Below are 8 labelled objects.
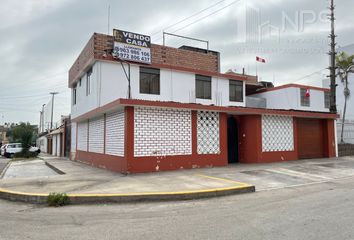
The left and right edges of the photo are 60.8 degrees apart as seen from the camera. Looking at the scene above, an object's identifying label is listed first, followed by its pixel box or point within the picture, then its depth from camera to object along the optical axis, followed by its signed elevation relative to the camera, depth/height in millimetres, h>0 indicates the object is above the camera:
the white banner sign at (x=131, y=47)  17656 +5548
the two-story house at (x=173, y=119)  13849 +1089
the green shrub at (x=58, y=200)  8070 -1634
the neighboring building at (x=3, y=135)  90288 +1296
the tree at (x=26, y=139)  29500 +12
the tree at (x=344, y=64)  28675 +7110
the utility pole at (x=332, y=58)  24438 +6641
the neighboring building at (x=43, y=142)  47944 -605
